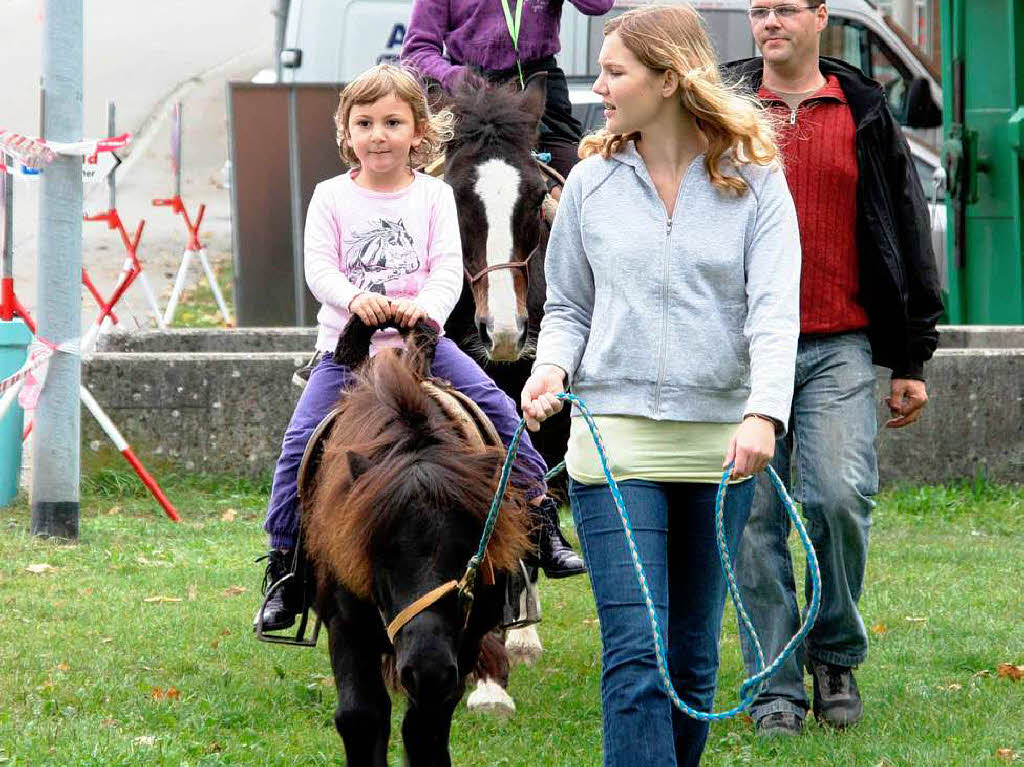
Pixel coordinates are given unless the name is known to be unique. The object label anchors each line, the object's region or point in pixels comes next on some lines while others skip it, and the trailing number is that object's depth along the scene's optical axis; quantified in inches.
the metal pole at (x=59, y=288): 666.2
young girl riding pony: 376.8
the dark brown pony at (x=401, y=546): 311.6
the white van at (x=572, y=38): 1116.5
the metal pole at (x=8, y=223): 721.3
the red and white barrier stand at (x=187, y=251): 1248.2
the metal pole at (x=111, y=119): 986.1
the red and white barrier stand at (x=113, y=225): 746.5
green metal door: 1019.3
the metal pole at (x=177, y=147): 1399.1
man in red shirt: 404.2
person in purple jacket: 555.8
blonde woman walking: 297.7
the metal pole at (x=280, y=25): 1392.7
